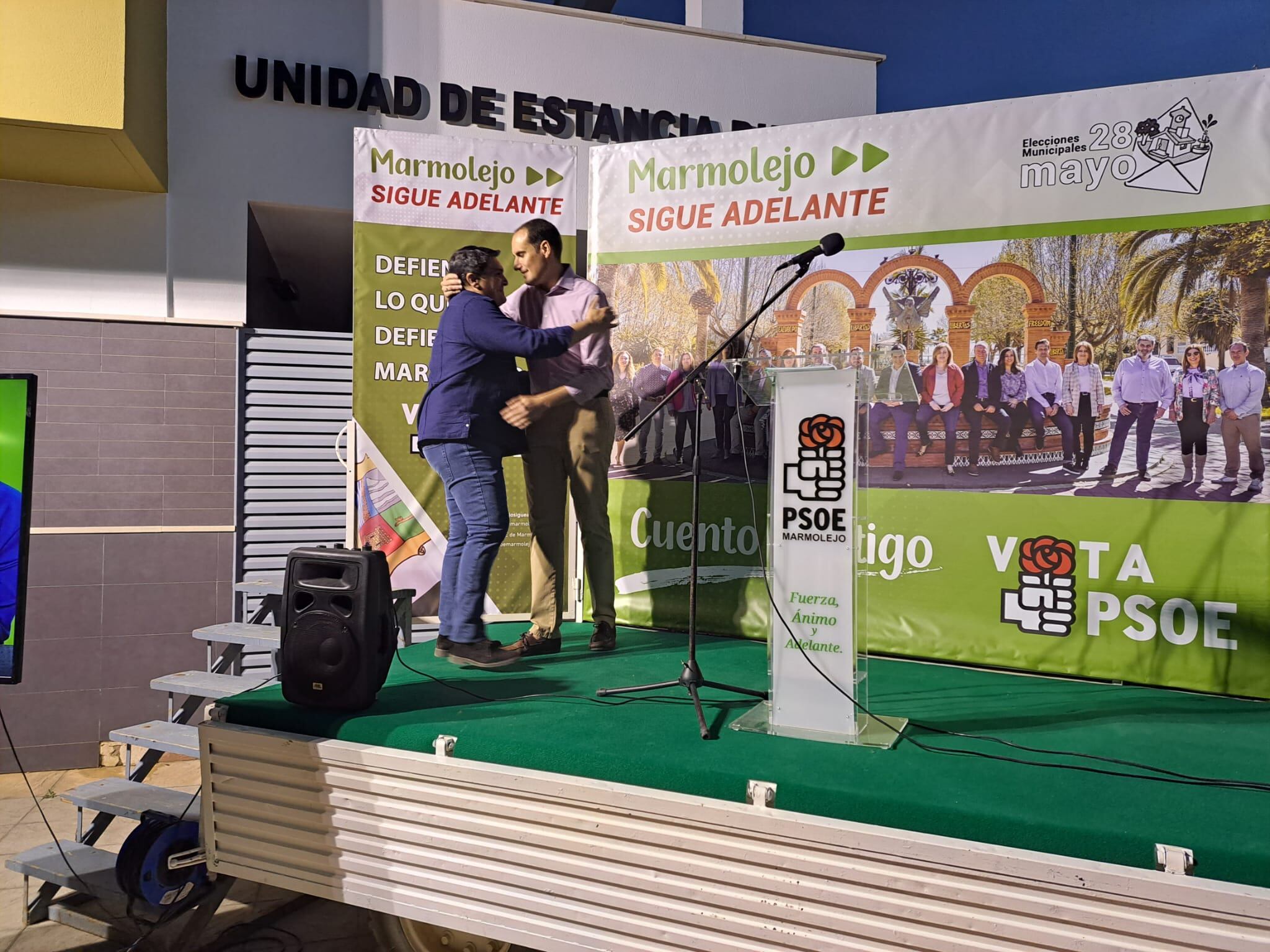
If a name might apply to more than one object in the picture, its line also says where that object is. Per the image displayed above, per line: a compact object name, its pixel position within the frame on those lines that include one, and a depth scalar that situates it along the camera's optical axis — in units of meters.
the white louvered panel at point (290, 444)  5.48
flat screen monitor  2.34
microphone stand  2.81
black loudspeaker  3.01
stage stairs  3.14
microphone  2.78
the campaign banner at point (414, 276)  4.48
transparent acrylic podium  2.77
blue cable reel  3.01
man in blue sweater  3.72
